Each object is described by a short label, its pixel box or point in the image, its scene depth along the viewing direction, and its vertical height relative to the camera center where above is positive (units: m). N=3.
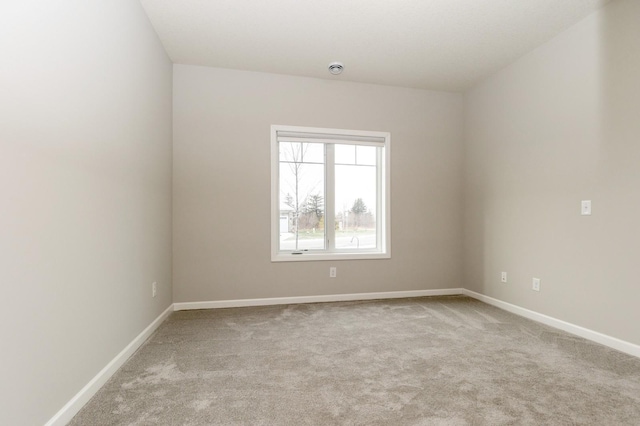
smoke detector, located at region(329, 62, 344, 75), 3.26 +1.58
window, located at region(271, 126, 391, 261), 3.62 +0.24
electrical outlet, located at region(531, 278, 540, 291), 2.92 -0.68
